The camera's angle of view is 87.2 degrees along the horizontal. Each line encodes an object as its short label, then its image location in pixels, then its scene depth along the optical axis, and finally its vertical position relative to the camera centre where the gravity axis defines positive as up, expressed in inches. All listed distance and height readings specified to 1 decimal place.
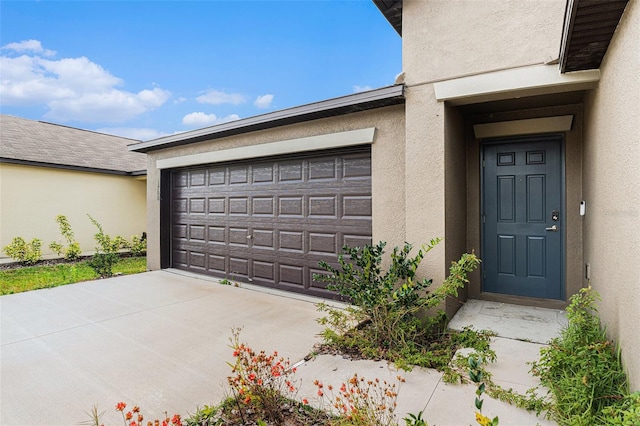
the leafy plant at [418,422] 54.8 -34.9
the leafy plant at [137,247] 434.6 -43.9
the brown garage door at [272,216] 204.8 -2.9
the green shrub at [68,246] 382.6 -36.5
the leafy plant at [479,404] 45.2 -26.4
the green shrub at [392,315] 132.0 -45.6
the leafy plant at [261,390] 92.0 -50.2
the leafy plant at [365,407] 78.4 -53.4
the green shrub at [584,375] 83.0 -45.9
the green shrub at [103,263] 287.1 -43.2
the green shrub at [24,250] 352.5 -38.4
